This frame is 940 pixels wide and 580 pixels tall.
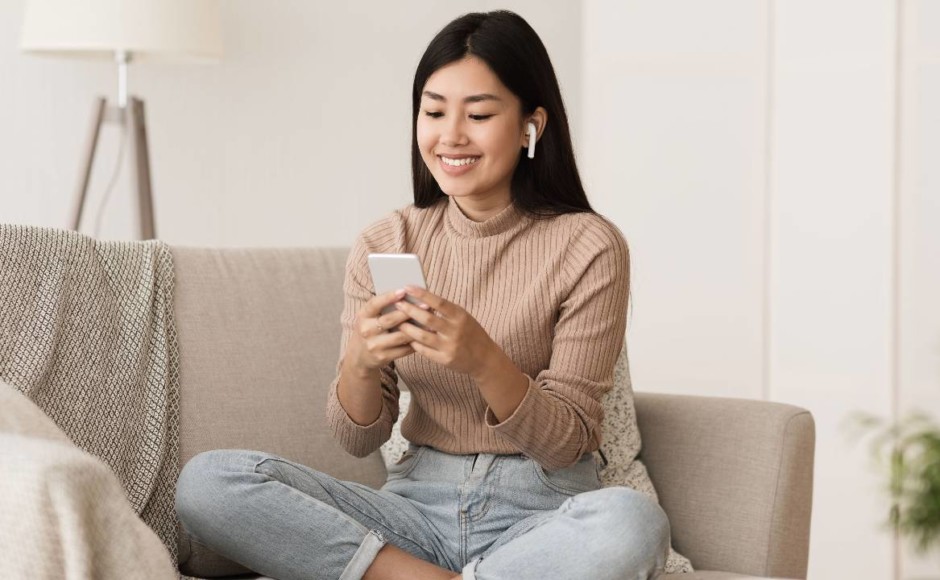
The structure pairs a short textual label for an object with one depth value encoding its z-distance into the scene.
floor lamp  2.75
